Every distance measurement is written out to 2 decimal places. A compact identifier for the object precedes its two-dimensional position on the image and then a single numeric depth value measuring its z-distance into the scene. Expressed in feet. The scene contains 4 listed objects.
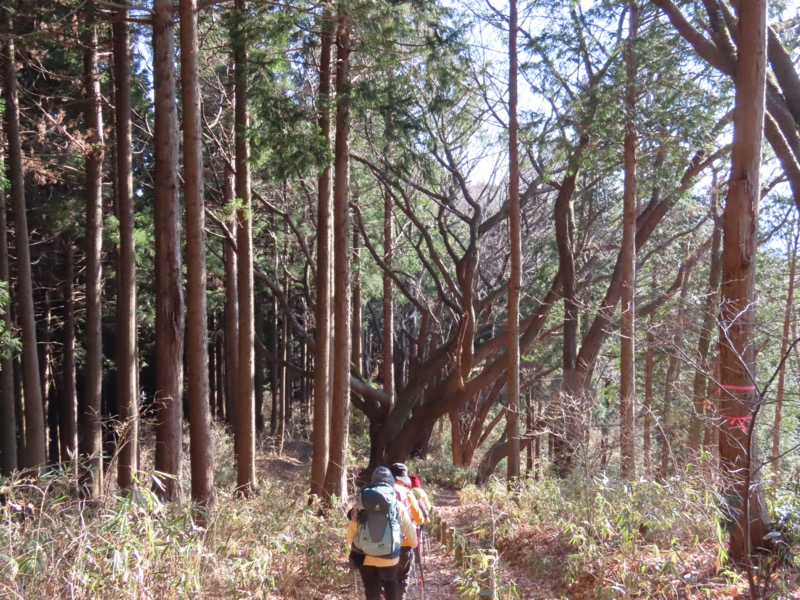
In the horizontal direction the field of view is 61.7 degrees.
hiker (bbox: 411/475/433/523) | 23.04
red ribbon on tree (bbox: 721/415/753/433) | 19.86
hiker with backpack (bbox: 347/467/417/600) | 18.78
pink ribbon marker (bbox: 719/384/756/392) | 18.33
